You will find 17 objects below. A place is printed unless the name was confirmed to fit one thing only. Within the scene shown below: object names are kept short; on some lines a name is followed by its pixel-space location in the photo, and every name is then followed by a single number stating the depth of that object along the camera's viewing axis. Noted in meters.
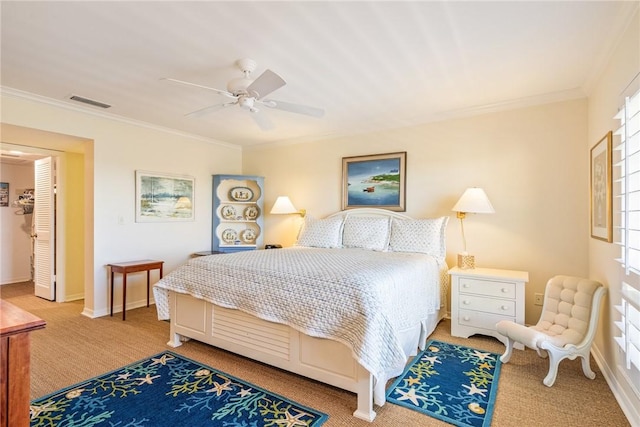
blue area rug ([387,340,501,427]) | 2.01
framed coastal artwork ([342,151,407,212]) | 4.21
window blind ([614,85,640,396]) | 1.83
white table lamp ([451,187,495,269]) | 3.34
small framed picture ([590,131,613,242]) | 2.37
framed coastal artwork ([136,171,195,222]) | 4.36
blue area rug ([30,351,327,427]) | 1.91
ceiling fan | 2.28
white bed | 2.00
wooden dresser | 1.24
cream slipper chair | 2.33
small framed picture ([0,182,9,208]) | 5.86
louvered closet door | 4.69
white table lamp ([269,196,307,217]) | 4.93
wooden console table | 3.77
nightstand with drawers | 3.02
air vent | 3.37
